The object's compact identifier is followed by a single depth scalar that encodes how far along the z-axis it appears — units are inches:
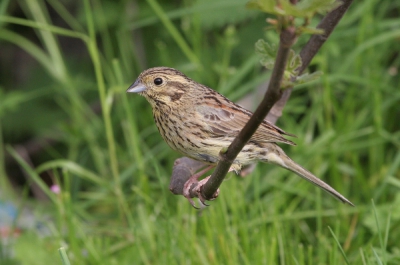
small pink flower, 285.3
